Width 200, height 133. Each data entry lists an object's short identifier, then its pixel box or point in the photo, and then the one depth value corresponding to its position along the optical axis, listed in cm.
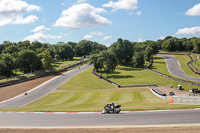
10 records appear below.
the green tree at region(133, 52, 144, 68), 9825
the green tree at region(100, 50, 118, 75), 7600
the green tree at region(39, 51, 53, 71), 8369
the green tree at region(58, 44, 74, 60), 14600
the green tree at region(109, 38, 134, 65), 10067
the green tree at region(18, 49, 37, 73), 8500
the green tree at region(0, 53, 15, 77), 7557
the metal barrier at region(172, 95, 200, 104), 2592
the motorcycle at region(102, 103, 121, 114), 2286
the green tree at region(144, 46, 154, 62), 11088
